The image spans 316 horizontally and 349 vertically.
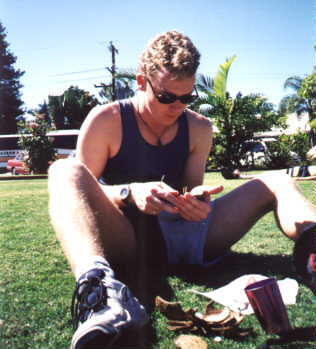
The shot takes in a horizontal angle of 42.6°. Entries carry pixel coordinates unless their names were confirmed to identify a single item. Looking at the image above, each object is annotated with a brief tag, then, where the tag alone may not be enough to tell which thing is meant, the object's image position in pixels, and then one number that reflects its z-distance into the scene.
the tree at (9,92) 32.11
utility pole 28.48
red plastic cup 1.40
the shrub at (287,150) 15.01
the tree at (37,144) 19.56
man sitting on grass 1.80
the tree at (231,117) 14.51
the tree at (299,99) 12.90
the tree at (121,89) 13.73
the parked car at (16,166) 25.50
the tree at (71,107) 40.75
